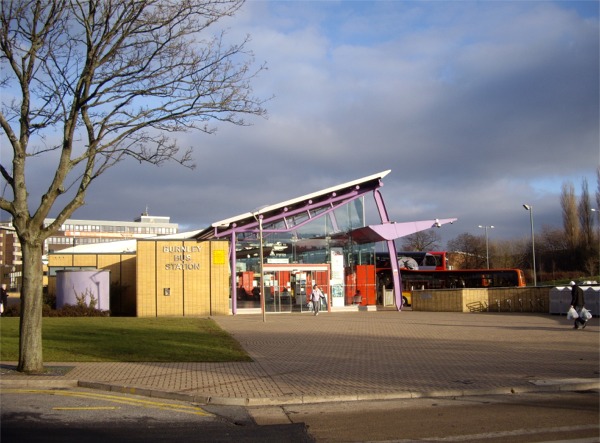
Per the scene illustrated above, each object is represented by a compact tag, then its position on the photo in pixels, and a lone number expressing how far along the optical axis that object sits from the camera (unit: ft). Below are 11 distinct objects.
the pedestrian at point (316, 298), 114.12
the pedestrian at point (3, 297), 96.96
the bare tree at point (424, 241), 284.20
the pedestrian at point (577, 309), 72.79
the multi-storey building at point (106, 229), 375.04
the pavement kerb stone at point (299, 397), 33.94
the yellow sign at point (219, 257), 112.47
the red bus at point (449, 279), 165.89
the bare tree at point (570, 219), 204.44
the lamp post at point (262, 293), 96.10
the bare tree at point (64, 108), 39.96
